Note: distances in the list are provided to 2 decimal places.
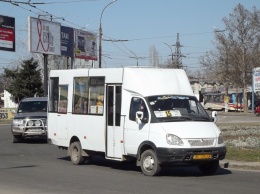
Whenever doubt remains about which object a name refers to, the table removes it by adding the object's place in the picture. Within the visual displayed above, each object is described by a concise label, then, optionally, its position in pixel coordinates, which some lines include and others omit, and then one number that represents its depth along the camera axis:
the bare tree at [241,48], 72.50
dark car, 24.62
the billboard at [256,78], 60.55
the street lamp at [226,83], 70.54
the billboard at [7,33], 48.03
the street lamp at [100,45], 43.30
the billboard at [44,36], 46.44
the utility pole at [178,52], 86.94
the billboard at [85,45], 55.38
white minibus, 12.86
